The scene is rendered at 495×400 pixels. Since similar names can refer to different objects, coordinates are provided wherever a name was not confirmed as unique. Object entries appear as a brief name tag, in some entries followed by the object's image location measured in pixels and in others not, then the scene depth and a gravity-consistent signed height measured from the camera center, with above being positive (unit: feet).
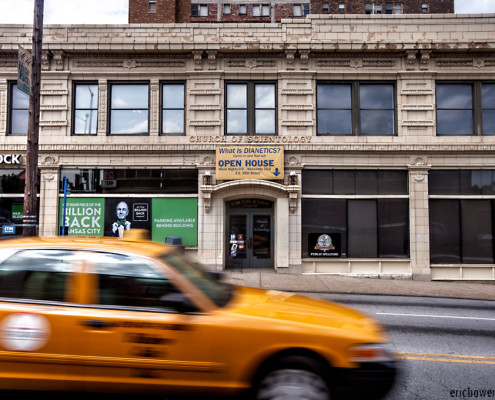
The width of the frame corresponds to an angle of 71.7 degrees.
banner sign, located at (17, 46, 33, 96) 27.25 +12.31
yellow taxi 9.55 -3.58
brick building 131.44 +84.44
